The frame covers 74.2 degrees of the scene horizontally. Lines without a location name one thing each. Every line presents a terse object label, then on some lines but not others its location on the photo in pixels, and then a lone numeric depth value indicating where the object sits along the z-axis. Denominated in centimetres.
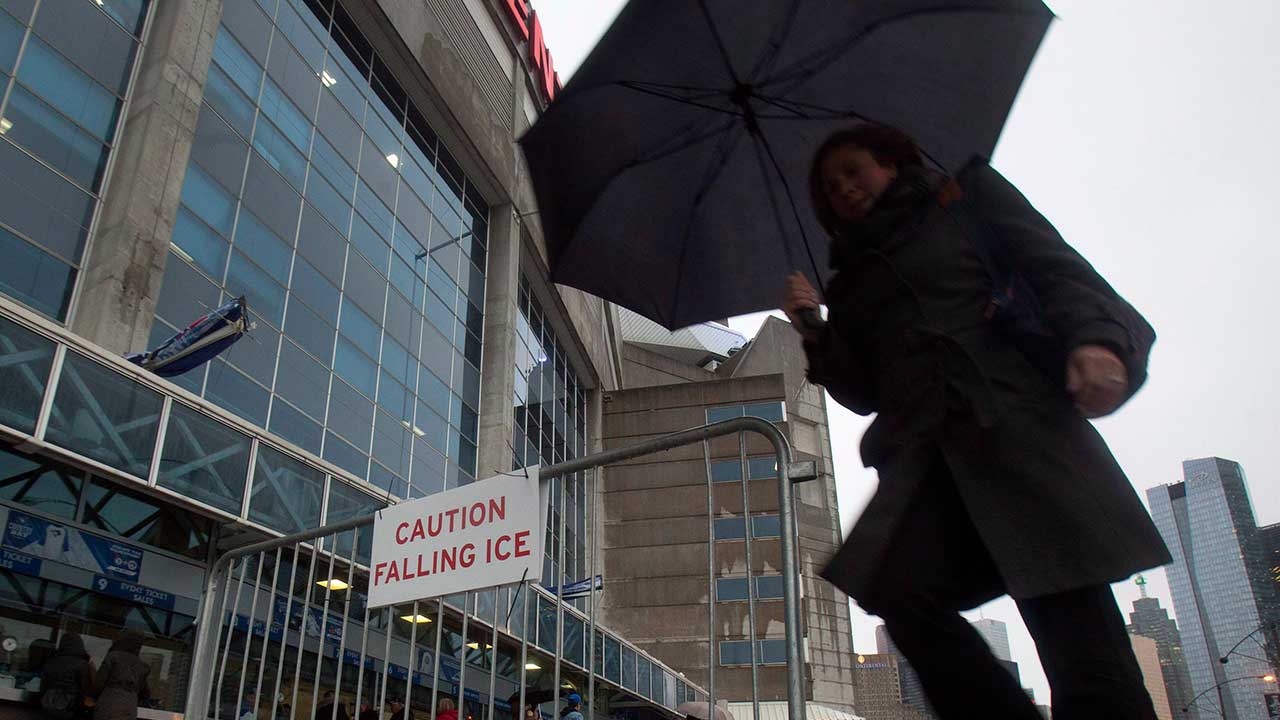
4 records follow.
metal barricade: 353
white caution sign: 361
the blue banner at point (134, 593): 978
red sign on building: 2736
